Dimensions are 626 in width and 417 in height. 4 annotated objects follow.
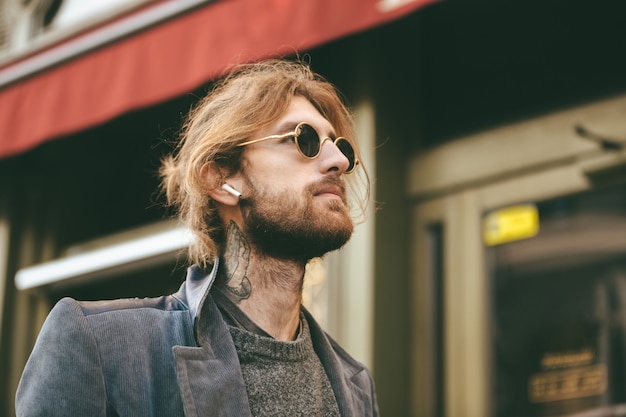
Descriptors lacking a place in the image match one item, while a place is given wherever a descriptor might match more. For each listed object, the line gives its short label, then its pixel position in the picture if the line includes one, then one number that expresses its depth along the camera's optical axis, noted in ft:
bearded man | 6.93
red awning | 14.93
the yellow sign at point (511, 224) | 15.30
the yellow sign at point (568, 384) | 14.07
